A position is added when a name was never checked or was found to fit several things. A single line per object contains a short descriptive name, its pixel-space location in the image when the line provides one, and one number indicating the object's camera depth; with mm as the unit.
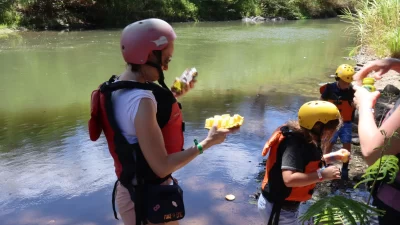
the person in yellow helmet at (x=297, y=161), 2477
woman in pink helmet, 2000
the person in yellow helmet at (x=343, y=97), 4723
